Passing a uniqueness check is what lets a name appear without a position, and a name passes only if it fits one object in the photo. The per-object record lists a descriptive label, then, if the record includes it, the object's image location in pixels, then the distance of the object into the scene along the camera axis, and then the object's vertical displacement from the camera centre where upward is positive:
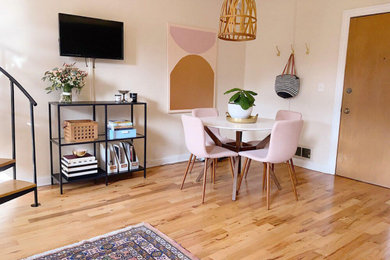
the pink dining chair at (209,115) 3.71 -0.28
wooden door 3.51 -0.06
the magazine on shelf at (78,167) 3.19 -0.84
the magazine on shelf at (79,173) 3.19 -0.91
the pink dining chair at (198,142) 2.92 -0.49
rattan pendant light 2.73 +0.73
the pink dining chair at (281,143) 2.75 -0.45
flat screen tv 3.20 +0.57
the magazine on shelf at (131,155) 3.65 -0.78
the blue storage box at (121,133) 3.43 -0.50
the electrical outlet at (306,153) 4.34 -0.81
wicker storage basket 3.12 -0.44
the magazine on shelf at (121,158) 3.56 -0.80
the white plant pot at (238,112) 3.24 -0.19
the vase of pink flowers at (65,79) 3.09 +0.09
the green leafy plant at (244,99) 3.16 -0.05
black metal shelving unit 3.11 -0.56
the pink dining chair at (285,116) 3.54 -0.25
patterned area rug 2.02 -1.10
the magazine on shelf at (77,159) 3.20 -0.75
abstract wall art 4.20 +0.37
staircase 2.35 -0.81
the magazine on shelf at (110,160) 3.47 -0.81
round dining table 2.95 -0.32
